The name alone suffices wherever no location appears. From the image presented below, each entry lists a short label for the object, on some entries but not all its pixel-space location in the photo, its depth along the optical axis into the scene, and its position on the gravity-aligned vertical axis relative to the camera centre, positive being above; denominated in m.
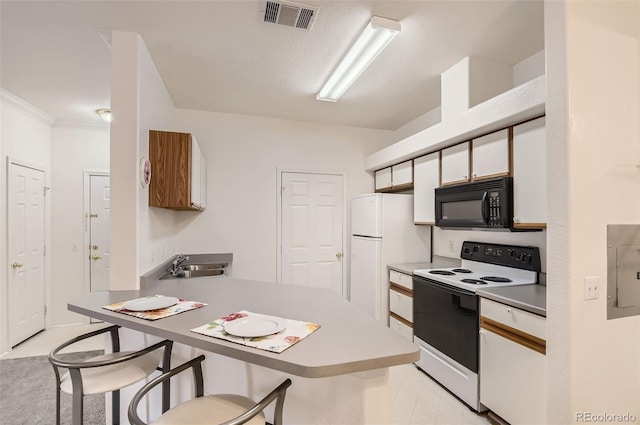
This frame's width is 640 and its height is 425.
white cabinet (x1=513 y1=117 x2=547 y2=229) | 1.98 +0.26
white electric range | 2.21 -0.74
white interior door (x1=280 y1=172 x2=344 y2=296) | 4.01 -0.21
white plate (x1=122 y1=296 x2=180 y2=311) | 1.58 -0.48
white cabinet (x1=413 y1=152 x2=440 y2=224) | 3.07 +0.29
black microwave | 2.21 +0.07
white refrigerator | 3.45 -0.34
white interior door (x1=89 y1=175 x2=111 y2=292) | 3.99 -0.23
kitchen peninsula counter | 1.07 -0.50
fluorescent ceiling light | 1.96 +1.20
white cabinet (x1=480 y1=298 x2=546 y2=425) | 1.74 -0.92
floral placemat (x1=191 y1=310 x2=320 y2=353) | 1.14 -0.49
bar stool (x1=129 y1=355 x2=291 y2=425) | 1.08 -0.75
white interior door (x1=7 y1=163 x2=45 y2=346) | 3.24 -0.41
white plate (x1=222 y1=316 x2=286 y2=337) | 1.23 -0.48
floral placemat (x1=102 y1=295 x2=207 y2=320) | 1.49 -0.49
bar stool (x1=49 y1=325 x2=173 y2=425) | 1.32 -0.77
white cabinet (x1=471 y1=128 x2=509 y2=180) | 2.26 +0.45
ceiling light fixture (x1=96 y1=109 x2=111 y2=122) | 3.57 +1.19
